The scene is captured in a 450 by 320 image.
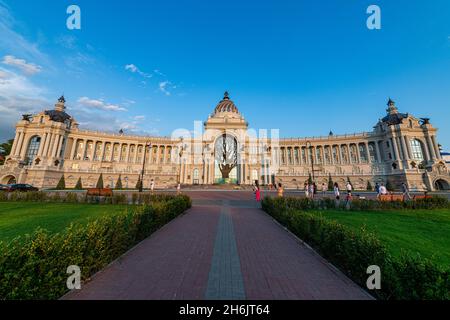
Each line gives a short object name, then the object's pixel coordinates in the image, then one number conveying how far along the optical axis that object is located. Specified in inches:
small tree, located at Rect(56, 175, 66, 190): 1748.0
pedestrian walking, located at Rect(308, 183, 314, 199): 930.5
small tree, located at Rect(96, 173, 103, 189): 1780.3
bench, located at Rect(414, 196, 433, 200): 636.3
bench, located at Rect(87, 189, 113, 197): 763.4
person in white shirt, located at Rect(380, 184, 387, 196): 741.7
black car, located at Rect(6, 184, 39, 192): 1236.8
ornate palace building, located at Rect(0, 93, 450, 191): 2327.8
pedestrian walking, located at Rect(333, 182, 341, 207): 844.0
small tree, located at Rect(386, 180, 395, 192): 1840.1
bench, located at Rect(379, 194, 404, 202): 656.4
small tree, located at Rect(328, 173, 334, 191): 1931.6
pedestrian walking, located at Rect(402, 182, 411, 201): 740.6
